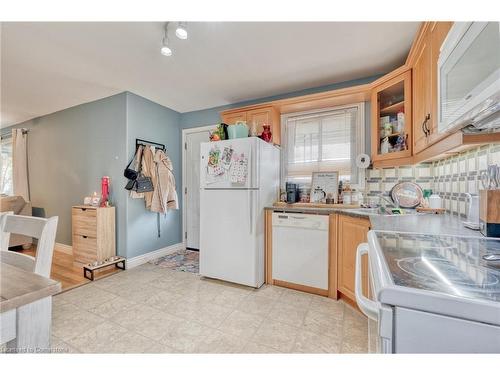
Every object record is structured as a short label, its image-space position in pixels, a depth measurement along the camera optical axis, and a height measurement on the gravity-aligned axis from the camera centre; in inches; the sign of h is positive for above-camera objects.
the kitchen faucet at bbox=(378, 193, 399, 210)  79.4 -6.5
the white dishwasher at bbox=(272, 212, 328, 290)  81.5 -25.9
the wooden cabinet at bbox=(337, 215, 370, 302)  68.2 -23.1
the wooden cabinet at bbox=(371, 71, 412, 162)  73.9 +25.8
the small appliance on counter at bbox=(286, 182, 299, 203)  103.4 -3.8
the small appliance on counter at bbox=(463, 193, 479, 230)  47.1 -6.5
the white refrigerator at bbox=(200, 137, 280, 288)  86.7 -9.1
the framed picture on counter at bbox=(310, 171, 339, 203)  99.7 -0.6
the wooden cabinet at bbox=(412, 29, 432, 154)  56.6 +26.6
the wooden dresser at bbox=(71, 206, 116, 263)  105.7 -24.9
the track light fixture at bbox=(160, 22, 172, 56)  69.4 +47.2
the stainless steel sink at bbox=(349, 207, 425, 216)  69.0 -9.5
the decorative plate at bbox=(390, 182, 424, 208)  75.7 -3.5
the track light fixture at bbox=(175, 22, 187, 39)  63.2 +46.5
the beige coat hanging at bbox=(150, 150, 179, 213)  119.9 -0.6
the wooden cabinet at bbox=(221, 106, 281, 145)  105.3 +34.9
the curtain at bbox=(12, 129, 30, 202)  155.6 +14.9
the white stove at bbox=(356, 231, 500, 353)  16.8 -10.2
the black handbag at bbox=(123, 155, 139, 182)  110.7 +6.3
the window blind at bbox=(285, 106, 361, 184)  99.3 +20.1
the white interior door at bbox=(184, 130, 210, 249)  139.6 -2.1
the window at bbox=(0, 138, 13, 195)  179.2 +16.5
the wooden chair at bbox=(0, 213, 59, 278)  35.7 -9.2
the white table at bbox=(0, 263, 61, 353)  22.1 -14.0
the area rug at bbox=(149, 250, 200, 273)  111.0 -43.7
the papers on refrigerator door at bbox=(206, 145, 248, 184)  87.4 +8.0
